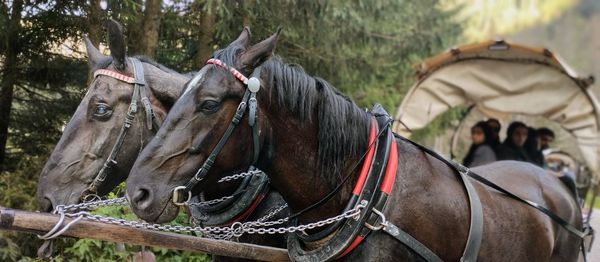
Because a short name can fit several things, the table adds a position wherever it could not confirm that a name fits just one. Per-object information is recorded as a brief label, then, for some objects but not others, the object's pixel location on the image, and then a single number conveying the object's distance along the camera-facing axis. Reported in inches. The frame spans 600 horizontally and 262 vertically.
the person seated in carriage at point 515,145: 277.3
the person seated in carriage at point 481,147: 270.8
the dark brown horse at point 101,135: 128.6
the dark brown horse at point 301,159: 106.1
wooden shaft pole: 103.5
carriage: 225.0
